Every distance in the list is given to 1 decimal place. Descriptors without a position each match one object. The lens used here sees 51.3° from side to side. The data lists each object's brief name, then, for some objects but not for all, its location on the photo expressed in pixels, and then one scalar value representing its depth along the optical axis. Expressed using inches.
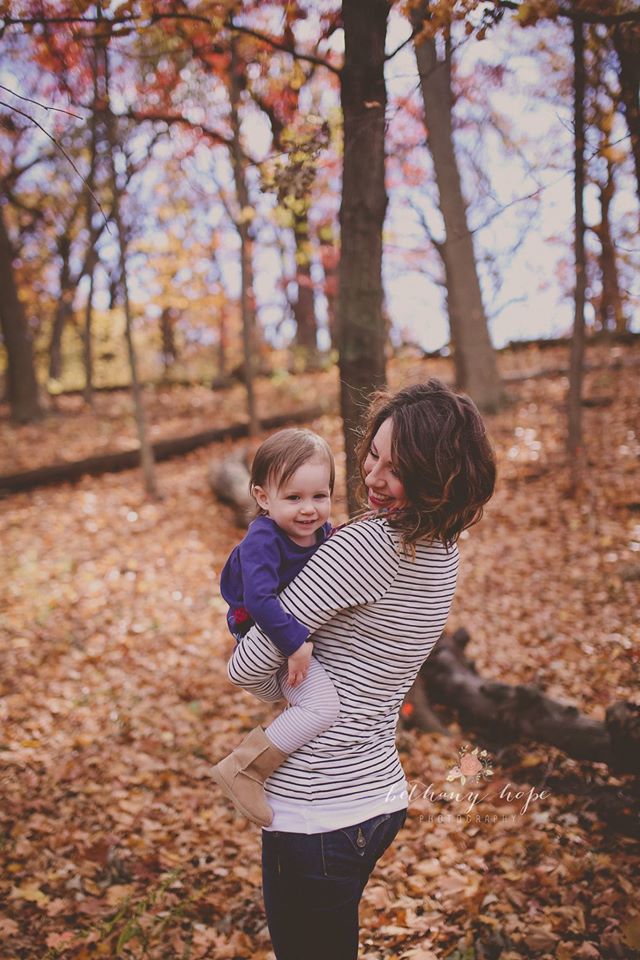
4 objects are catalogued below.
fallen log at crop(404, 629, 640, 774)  152.8
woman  73.6
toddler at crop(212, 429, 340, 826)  74.4
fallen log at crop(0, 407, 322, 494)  436.5
